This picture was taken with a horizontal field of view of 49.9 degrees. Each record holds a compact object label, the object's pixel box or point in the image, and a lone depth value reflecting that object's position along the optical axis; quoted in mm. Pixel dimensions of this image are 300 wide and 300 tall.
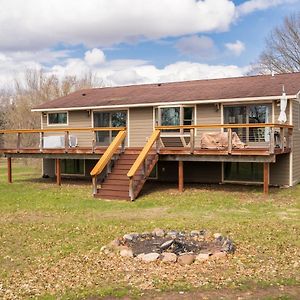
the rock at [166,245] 5899
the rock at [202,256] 5565
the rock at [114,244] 6196
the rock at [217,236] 6450
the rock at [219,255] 5653
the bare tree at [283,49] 28834
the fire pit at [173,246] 5603
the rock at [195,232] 6706
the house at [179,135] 11478
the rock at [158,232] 6753
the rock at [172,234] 6612
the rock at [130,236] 6487
